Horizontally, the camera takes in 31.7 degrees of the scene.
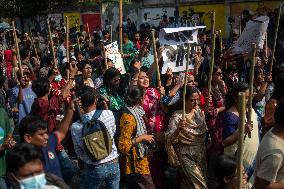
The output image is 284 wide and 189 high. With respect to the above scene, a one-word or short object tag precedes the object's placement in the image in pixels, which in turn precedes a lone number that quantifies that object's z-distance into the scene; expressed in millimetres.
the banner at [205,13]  18984
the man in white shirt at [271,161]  3213
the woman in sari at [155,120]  5578
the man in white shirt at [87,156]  4566
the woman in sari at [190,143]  5090
